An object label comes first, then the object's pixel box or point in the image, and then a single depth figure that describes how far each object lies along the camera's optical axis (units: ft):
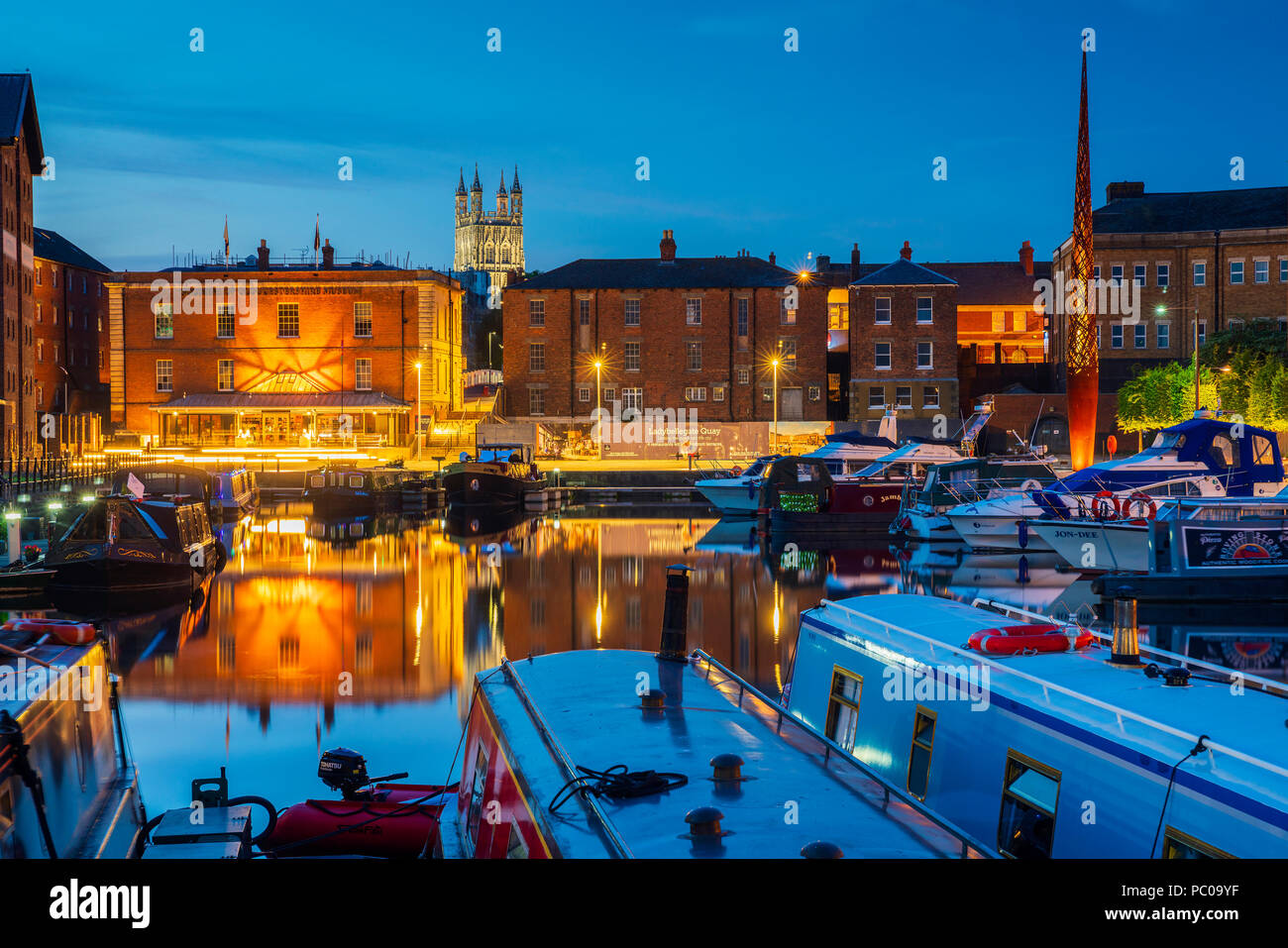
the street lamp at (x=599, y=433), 231.09
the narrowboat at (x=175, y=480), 136.87
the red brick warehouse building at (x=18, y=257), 196.95
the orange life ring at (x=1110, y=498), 100.99
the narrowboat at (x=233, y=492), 163.02
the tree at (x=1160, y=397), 181.15
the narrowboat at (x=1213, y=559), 82.38
